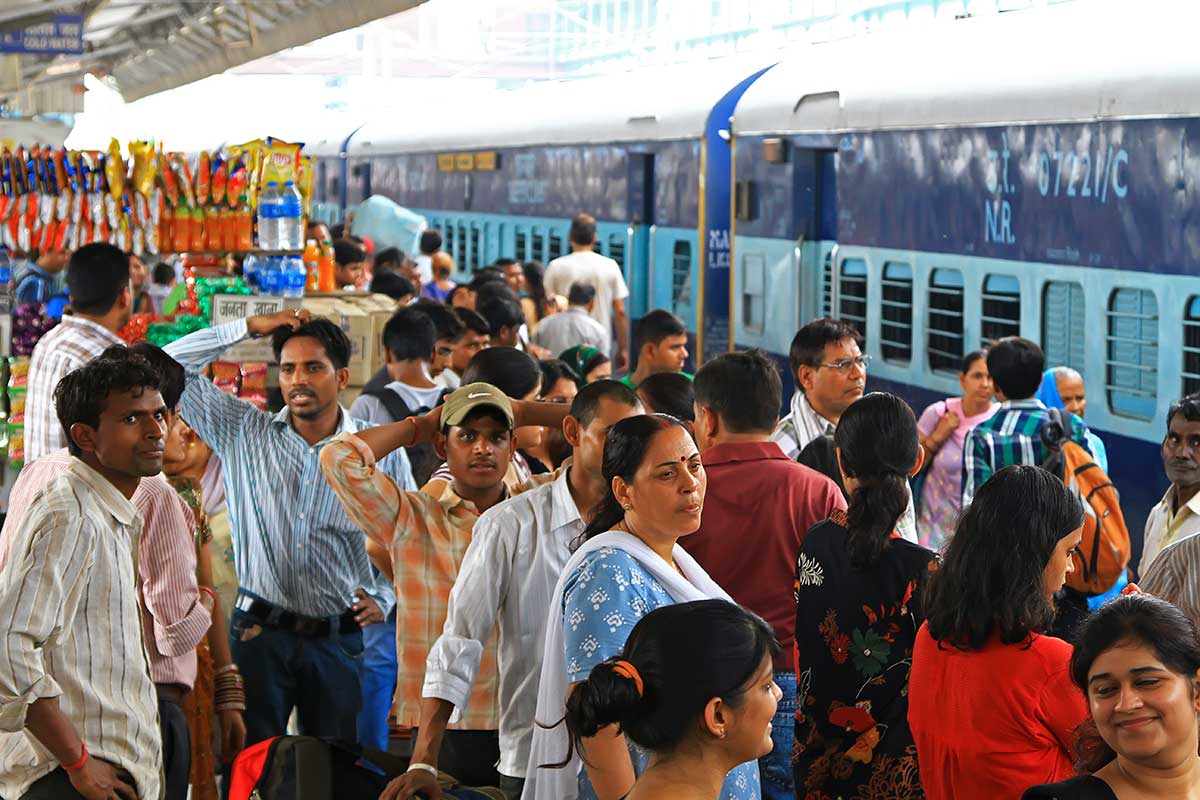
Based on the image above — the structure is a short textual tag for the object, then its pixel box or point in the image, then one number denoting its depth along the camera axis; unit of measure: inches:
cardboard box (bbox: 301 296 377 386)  355.3
